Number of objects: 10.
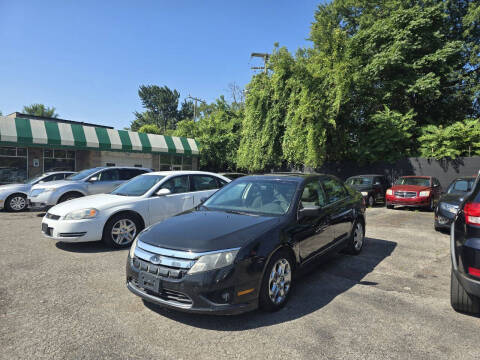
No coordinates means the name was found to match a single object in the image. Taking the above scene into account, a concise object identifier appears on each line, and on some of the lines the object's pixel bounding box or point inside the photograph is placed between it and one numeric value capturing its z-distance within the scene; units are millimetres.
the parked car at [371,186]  14391
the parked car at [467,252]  2854
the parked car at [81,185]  9383
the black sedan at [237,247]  2918
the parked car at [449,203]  7125
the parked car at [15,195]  11055
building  18297
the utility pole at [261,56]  27769
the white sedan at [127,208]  5668
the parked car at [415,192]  12273
